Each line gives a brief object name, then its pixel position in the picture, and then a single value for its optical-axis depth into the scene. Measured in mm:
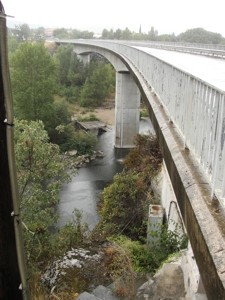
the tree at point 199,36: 80100
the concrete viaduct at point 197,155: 2396
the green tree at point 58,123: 24344
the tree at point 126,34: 94250
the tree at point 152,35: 96250
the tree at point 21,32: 101519
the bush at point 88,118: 32500
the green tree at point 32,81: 23219
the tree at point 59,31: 147312
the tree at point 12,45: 54531
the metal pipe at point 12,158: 2246
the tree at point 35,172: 7379
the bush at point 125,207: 10539
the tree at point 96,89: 40188
